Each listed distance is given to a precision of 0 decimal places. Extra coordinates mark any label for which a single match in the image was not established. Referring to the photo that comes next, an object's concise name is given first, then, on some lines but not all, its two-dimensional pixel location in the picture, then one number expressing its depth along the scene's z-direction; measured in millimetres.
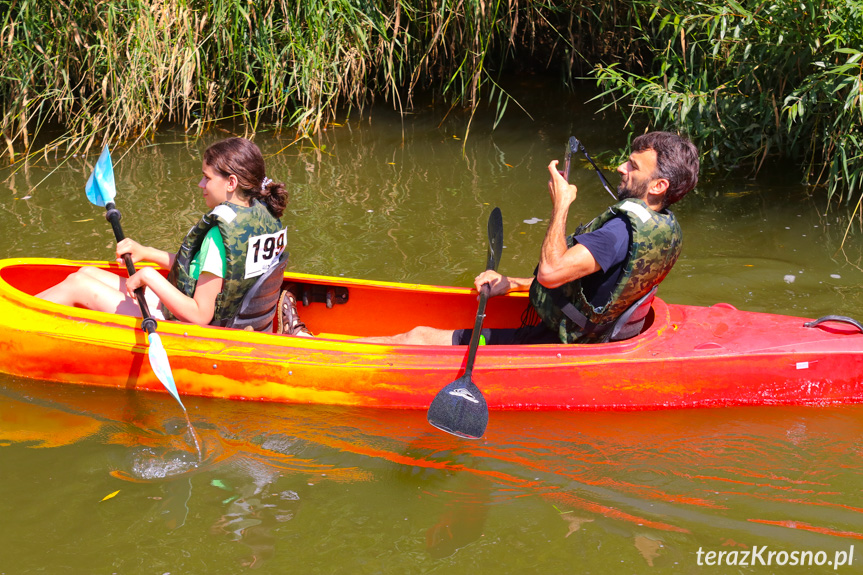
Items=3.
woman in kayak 6918
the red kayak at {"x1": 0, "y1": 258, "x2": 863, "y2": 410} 7246
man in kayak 6555
